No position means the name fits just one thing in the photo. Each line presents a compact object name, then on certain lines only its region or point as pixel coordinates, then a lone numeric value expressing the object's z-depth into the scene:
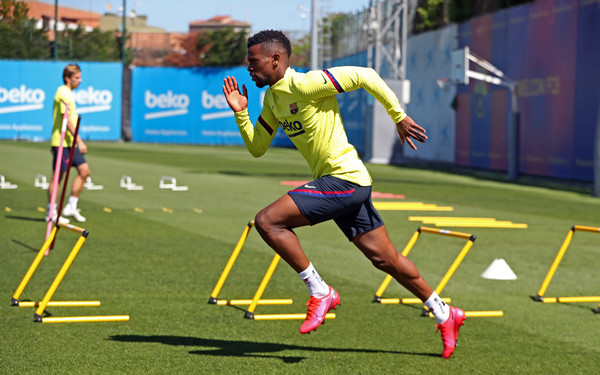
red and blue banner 47.85
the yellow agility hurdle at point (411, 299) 14.98
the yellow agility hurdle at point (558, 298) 16.33
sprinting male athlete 11.16
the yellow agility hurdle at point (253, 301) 14.40
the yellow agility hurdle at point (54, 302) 13.43
